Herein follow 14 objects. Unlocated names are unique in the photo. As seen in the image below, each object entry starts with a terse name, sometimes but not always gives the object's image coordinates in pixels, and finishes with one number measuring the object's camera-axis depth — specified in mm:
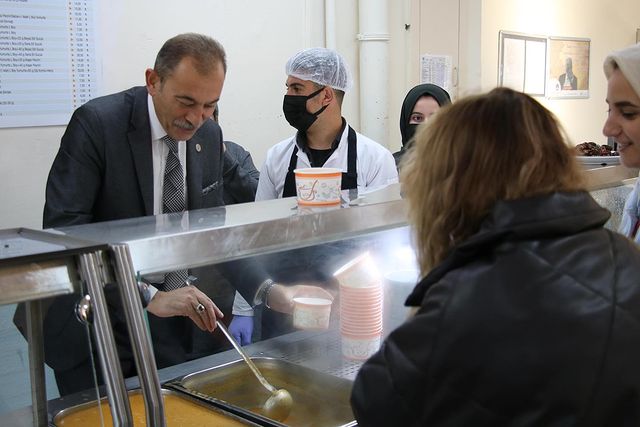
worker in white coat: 3107
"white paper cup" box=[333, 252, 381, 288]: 2049
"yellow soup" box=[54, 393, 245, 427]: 1617
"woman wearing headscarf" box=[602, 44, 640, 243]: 1902
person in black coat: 1032
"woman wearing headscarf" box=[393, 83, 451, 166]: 3641
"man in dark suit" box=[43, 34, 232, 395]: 2160
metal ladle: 1829
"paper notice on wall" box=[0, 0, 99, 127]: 2965
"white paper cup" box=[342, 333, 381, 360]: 2043
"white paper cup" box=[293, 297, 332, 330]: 2098
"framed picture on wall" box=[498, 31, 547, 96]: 5746
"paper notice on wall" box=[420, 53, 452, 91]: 4898
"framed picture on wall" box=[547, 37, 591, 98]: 6430
